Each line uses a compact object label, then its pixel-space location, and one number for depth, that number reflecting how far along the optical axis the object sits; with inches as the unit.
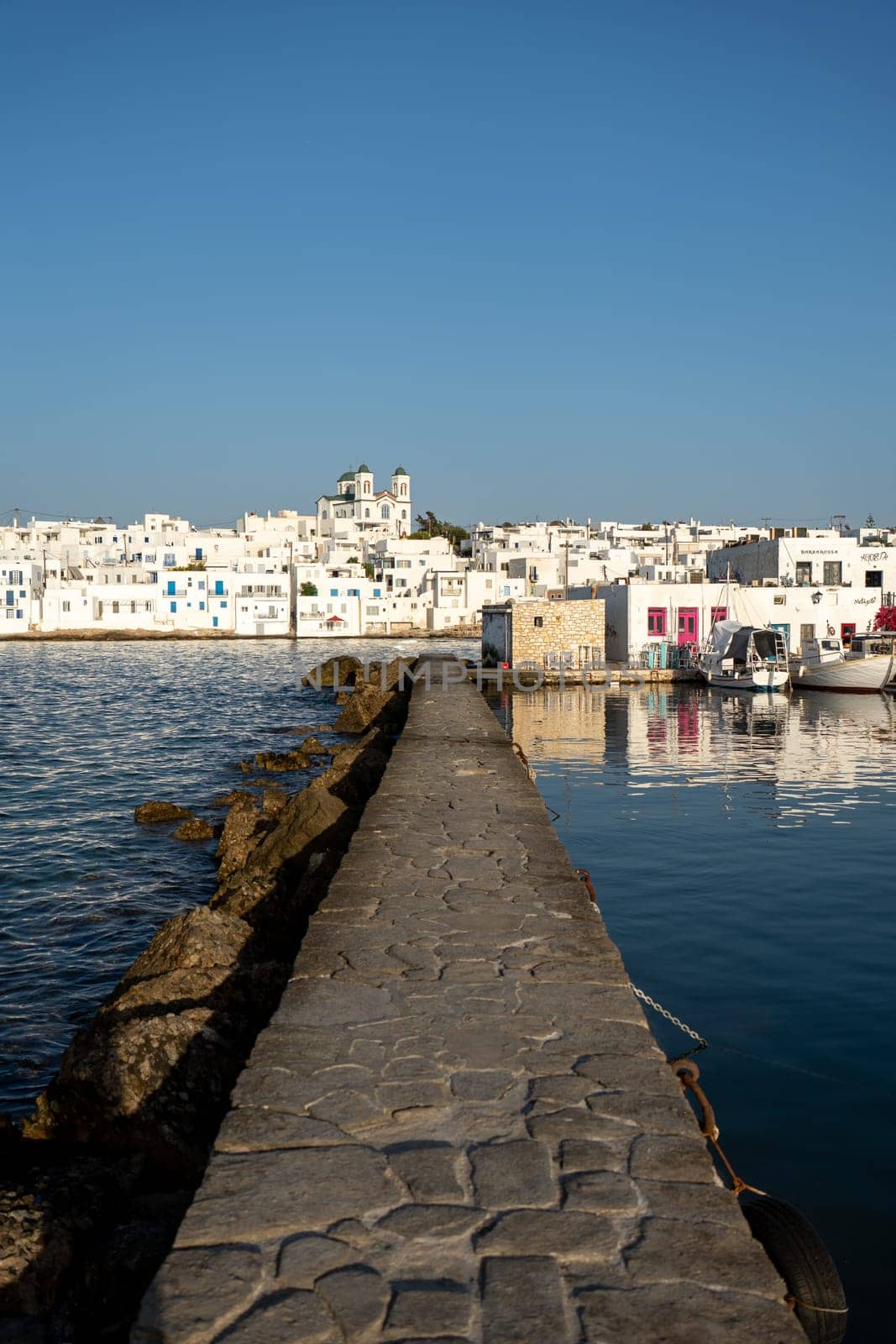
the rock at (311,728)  1378.4
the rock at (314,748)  1111.0
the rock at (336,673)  2181.3
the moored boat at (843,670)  1724.9
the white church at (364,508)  6274.6
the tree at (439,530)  6171.3
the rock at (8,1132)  257.0
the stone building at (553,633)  1908.2
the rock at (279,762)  1029.8
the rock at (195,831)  718.5
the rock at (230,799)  833.3
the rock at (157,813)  776.9
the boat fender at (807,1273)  193.6
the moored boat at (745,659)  1739.7
